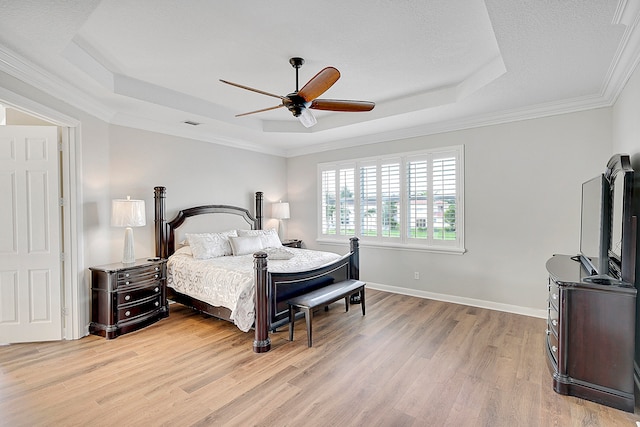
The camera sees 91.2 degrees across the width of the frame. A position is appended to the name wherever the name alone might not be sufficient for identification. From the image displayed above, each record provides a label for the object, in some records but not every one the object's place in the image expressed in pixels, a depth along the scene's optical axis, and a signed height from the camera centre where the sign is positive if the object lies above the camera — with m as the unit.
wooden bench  3.26 -1.00
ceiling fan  2.45 +0.97
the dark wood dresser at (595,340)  2.23 -0.97
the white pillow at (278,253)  4.31 -0.64
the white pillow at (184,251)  4.44 -0.62
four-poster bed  3.16 -0.77
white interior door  3.24 -0.29
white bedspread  3.25 -0.80
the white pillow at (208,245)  4.29 -0.52
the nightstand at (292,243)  6.01 -0.68
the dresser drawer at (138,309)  3.56 -1.20
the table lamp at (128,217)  3.72 -0.11
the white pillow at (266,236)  5.08 -0.47
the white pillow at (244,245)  4.62 -0.55
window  4.65 +0.15
